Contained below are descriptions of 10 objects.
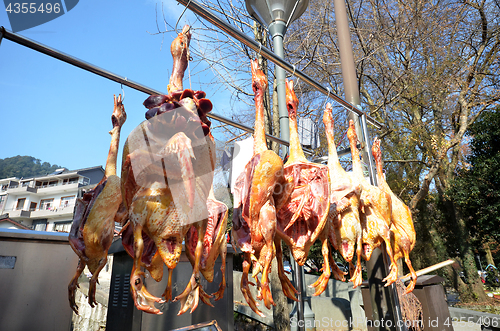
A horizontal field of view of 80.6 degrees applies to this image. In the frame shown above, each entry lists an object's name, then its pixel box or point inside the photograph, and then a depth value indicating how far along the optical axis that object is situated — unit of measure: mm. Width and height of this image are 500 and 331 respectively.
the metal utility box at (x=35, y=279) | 2936
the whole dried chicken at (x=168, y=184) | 1331
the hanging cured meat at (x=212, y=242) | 1581
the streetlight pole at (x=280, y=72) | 3664
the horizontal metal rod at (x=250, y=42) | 1947
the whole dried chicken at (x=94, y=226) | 1684
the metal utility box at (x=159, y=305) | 2885
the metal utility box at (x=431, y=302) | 4676
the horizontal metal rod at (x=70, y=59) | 1717
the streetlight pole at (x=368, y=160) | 3029
